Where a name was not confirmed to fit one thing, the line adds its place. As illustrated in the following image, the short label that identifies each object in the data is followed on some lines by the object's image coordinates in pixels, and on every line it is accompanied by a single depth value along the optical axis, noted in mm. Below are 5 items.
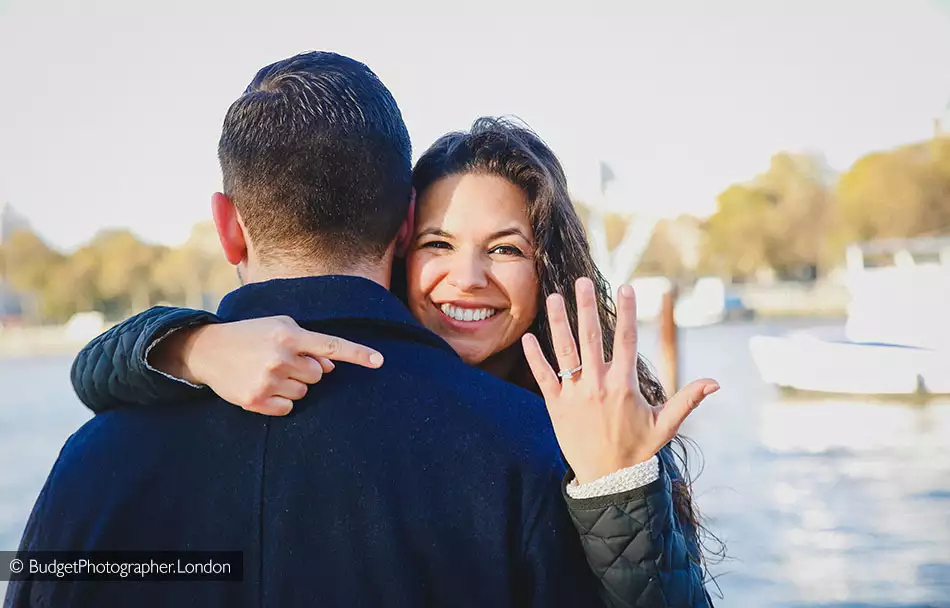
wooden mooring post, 15945
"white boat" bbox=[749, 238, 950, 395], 17297
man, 1425
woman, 1420
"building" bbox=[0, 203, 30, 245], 57688
